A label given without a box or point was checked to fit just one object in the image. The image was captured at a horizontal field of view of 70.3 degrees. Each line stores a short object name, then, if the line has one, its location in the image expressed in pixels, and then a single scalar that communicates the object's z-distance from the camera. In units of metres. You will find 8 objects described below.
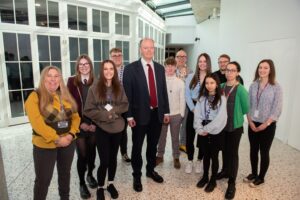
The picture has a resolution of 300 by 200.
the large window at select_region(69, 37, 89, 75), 5.49
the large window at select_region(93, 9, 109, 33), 5.88
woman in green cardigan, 2.29
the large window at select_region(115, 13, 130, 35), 6.48
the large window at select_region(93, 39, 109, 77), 6.03
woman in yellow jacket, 1.72
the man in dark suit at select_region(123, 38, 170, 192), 2.38
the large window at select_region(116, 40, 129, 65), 6.72
